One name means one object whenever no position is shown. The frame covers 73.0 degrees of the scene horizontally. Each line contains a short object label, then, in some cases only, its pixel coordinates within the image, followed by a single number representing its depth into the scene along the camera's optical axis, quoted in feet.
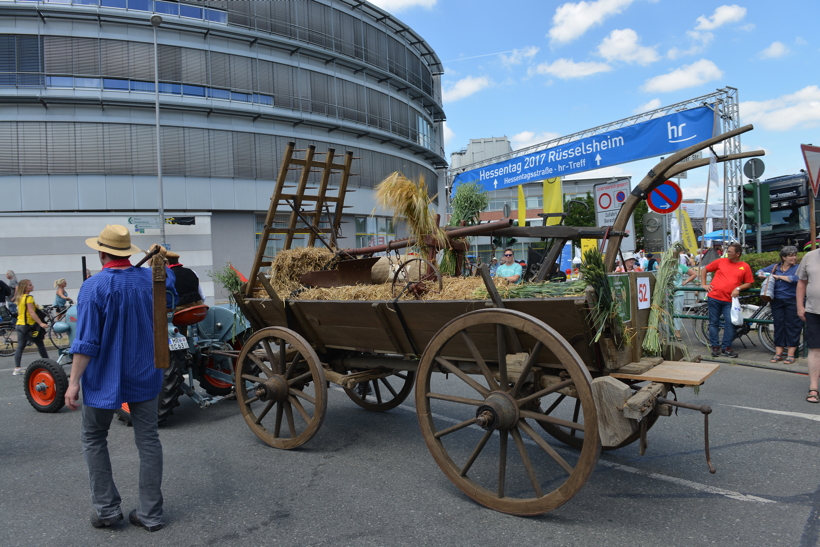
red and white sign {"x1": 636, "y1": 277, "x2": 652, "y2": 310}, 12.28
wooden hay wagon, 10.20
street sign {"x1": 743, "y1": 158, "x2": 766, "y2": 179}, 31.91
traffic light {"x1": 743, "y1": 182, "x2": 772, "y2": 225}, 31.86
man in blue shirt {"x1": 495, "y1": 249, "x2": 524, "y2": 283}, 23.21
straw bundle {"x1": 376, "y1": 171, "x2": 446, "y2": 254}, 14.61
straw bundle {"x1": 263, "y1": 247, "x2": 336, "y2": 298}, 17.58
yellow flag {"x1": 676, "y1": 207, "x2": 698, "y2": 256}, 42.86
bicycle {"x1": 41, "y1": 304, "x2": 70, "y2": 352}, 46.00
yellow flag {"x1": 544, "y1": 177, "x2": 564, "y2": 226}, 42.04
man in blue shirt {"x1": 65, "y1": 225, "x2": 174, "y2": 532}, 11.27
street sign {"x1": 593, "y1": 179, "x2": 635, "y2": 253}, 31.47
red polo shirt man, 28.17
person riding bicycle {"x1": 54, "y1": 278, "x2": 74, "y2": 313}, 46.98
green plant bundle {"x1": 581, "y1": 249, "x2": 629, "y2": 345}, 10.30
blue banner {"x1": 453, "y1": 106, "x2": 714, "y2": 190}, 34.14
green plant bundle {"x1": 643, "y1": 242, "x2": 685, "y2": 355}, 12.45
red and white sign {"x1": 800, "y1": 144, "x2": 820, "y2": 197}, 23.86
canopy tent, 84.77
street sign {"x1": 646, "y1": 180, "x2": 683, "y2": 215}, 27.58
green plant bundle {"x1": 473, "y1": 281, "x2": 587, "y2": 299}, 10.91
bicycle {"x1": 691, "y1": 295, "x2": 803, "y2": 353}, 28.84
